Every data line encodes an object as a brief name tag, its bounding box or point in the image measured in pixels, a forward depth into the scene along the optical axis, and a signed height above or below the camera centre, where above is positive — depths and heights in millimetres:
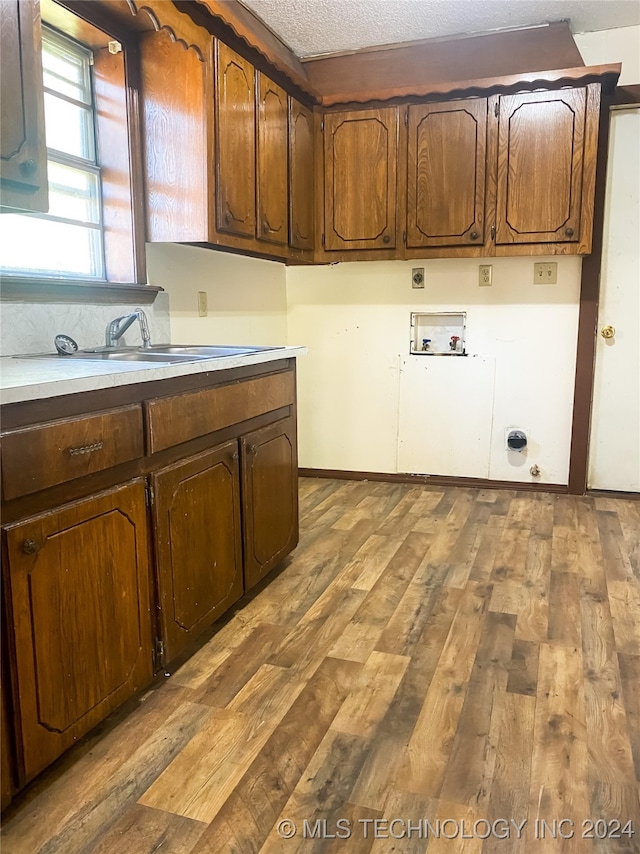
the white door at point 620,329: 3240 -7
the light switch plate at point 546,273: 3412 +288
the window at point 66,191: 2021 +467
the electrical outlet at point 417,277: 3641 +281
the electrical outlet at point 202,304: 2857 +97
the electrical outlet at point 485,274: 3518 +290
